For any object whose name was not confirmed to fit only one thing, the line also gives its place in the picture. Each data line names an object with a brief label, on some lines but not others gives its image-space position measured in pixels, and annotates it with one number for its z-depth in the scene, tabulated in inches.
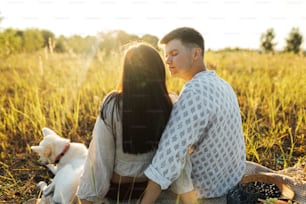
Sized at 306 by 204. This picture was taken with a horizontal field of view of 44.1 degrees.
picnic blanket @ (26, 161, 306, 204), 89.7
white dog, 99.1
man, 77.0
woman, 76.2
